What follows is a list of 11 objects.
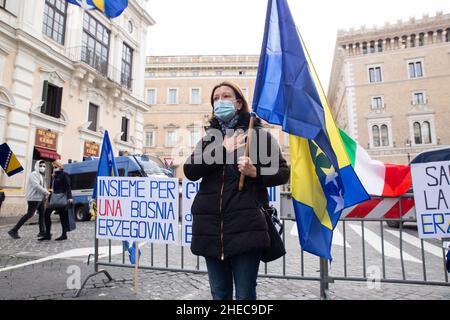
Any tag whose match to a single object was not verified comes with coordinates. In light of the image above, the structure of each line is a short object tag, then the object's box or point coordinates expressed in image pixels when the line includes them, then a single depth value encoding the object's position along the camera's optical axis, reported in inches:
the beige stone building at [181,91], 1678.2
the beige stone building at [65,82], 565.9
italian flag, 169.8
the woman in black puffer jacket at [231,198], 75.9
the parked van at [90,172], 507.2
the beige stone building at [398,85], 1508.4
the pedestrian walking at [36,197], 311.6
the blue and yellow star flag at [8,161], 427.5
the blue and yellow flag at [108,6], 234.5
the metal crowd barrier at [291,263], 145.6
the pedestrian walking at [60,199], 306.0
